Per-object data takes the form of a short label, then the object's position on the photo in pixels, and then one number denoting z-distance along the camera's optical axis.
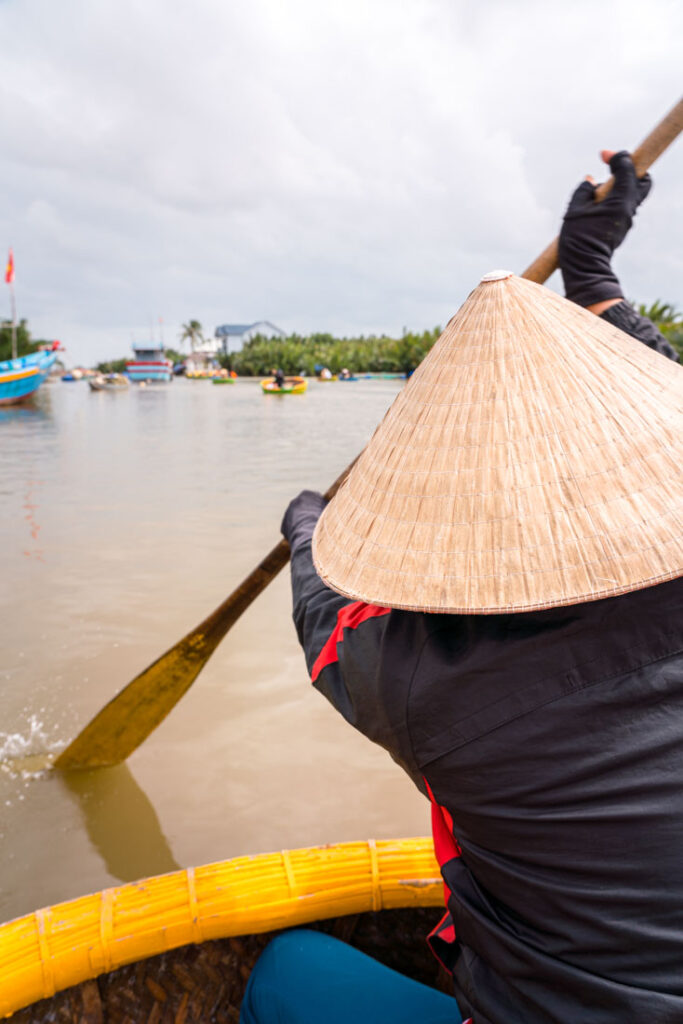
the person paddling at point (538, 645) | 0.67
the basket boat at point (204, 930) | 1.31
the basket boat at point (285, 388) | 28.27
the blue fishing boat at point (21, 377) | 22.80
